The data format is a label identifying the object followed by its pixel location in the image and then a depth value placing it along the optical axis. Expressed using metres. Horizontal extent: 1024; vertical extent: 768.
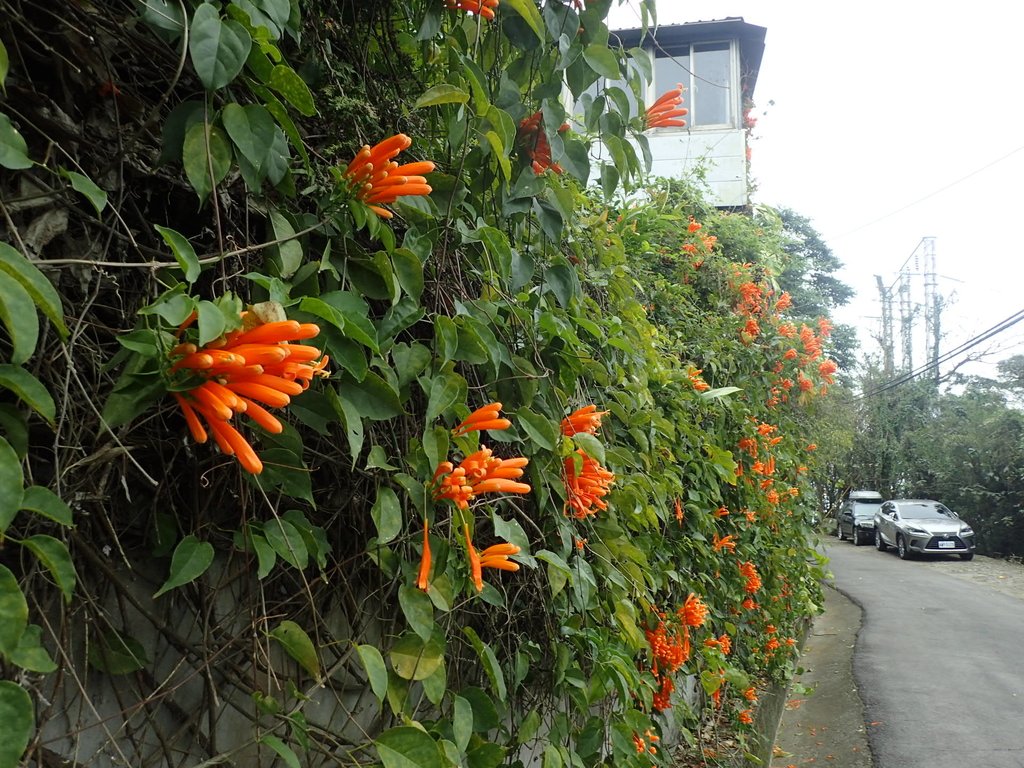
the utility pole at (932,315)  32.92
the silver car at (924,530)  18.42
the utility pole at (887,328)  33.75
